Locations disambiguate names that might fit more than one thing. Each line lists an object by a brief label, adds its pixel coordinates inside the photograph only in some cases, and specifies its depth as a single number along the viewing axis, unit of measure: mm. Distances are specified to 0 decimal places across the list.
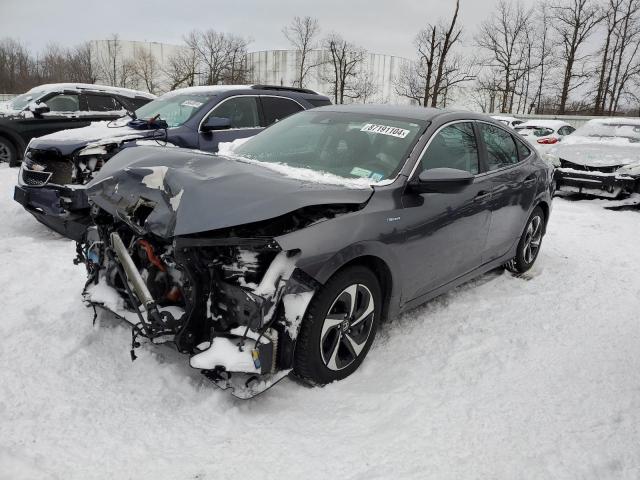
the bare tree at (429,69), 27408
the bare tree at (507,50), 38688
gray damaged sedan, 2570
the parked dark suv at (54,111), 9344
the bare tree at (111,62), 54438
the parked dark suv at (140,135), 5152
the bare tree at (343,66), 42781
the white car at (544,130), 14508
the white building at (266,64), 53469
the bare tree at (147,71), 51594
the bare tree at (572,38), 32500
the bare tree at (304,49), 44406
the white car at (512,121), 18884
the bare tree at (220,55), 44844
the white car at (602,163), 8664
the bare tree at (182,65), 45609
